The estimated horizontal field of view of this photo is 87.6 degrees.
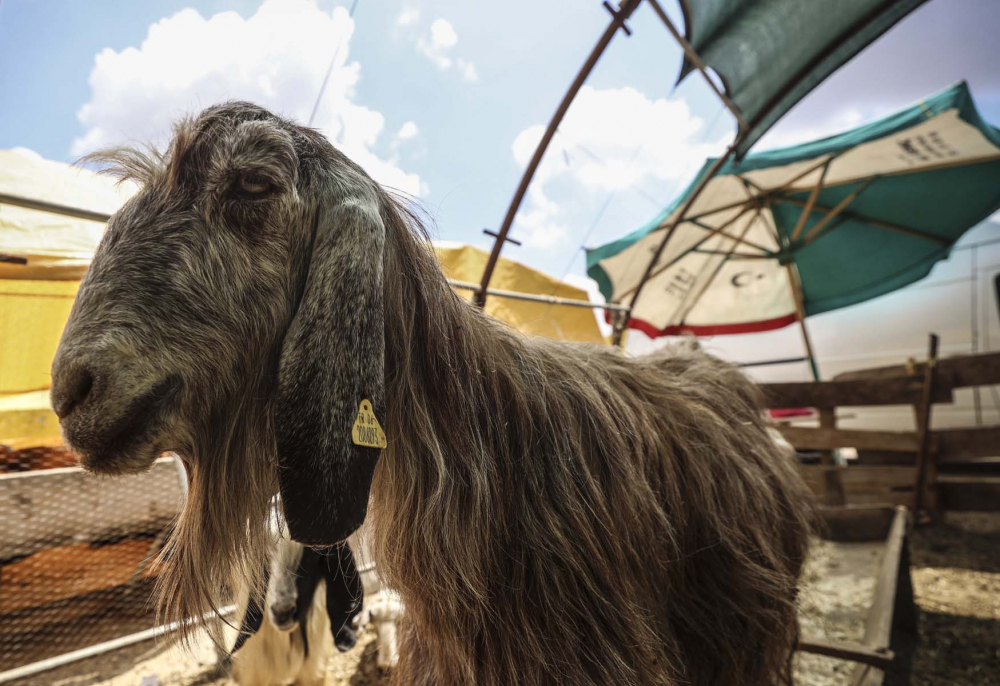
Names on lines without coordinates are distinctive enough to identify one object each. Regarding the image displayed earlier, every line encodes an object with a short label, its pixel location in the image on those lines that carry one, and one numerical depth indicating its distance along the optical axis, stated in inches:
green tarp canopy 119.1
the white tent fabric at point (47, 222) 90.6
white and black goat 56.0
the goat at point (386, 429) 30.3
